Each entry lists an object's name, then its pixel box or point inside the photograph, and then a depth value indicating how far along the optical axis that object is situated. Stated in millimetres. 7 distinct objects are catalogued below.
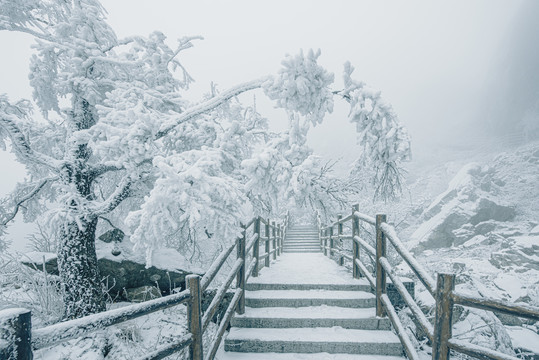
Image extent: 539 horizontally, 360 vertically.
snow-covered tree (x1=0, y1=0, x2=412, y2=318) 3342
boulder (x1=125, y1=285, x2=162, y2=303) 5605
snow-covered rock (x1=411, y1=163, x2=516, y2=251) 20891
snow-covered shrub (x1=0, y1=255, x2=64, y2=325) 4988
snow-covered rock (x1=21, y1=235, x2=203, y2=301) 5766
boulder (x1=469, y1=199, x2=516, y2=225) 21797
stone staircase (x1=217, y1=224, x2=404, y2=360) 3377
